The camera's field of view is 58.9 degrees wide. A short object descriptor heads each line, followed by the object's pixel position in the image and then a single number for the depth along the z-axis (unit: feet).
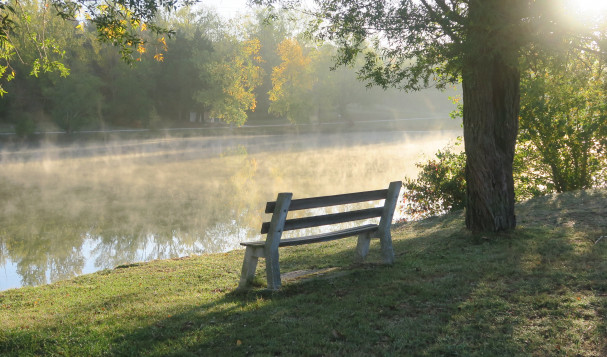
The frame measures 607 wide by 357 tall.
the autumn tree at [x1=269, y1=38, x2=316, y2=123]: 197.47
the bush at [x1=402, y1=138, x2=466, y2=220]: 43.37
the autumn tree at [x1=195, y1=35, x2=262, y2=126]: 181.63
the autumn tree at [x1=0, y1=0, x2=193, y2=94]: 27.84
